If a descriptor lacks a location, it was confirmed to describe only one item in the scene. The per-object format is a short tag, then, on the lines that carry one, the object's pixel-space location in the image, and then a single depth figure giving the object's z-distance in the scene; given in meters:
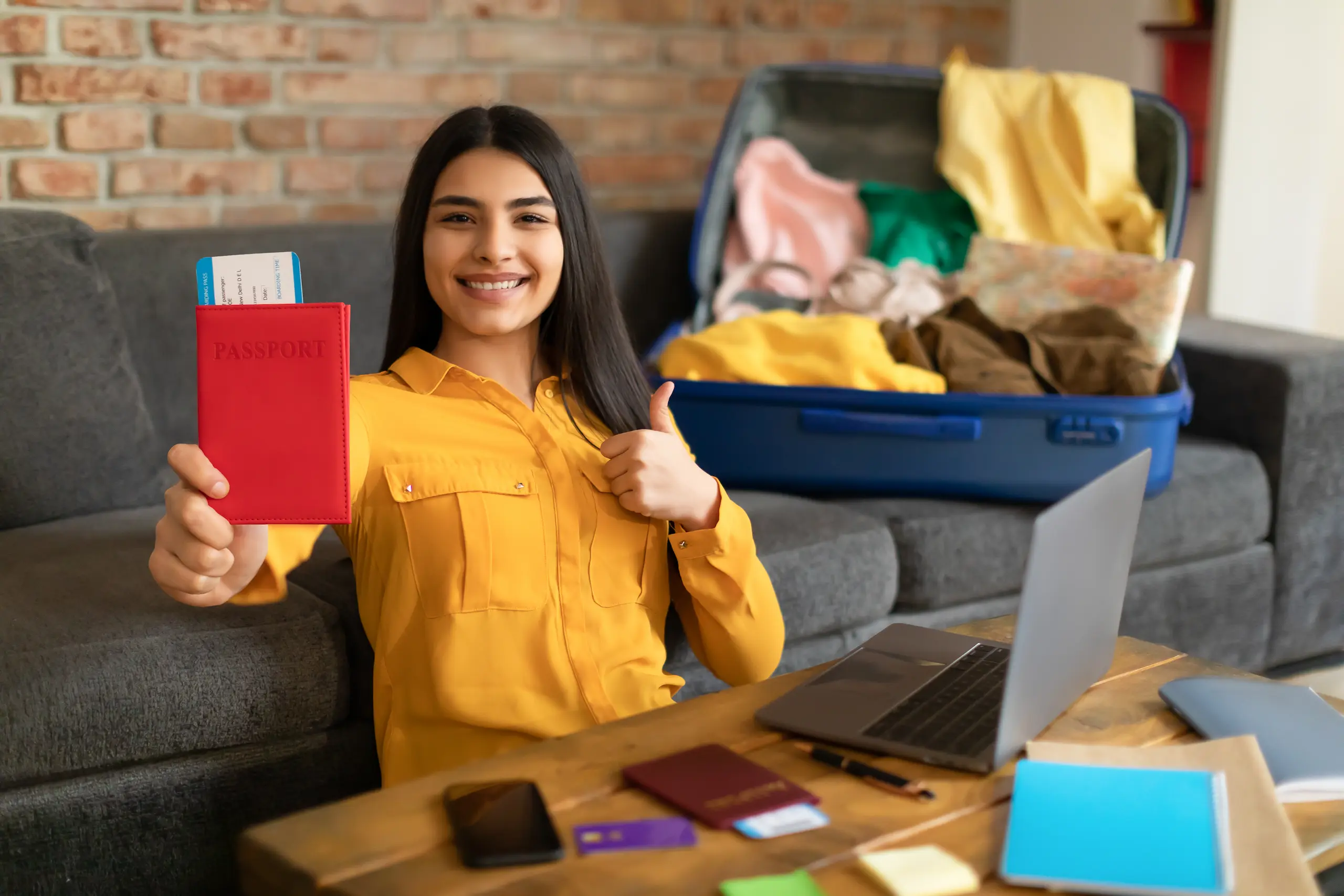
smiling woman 1.27
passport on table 0.91
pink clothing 2.45
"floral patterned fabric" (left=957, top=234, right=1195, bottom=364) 2.04
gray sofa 1.33
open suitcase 1.92
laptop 0.97
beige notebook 0.83
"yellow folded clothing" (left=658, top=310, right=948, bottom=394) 1.97
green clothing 2.45
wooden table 0.82
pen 0.96
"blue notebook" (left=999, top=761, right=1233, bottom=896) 0.83
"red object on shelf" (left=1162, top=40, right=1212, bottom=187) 3.01
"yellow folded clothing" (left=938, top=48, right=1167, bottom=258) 2.44
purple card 0.86
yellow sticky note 0.82
